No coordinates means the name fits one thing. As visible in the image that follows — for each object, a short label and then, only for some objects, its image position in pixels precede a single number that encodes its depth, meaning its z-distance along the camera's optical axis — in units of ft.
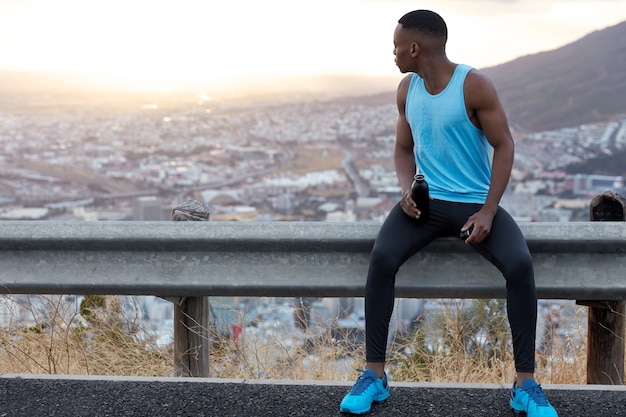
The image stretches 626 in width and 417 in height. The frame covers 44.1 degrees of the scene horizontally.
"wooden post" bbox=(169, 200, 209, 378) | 11.24
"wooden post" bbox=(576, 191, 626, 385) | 10.84
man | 9.40
